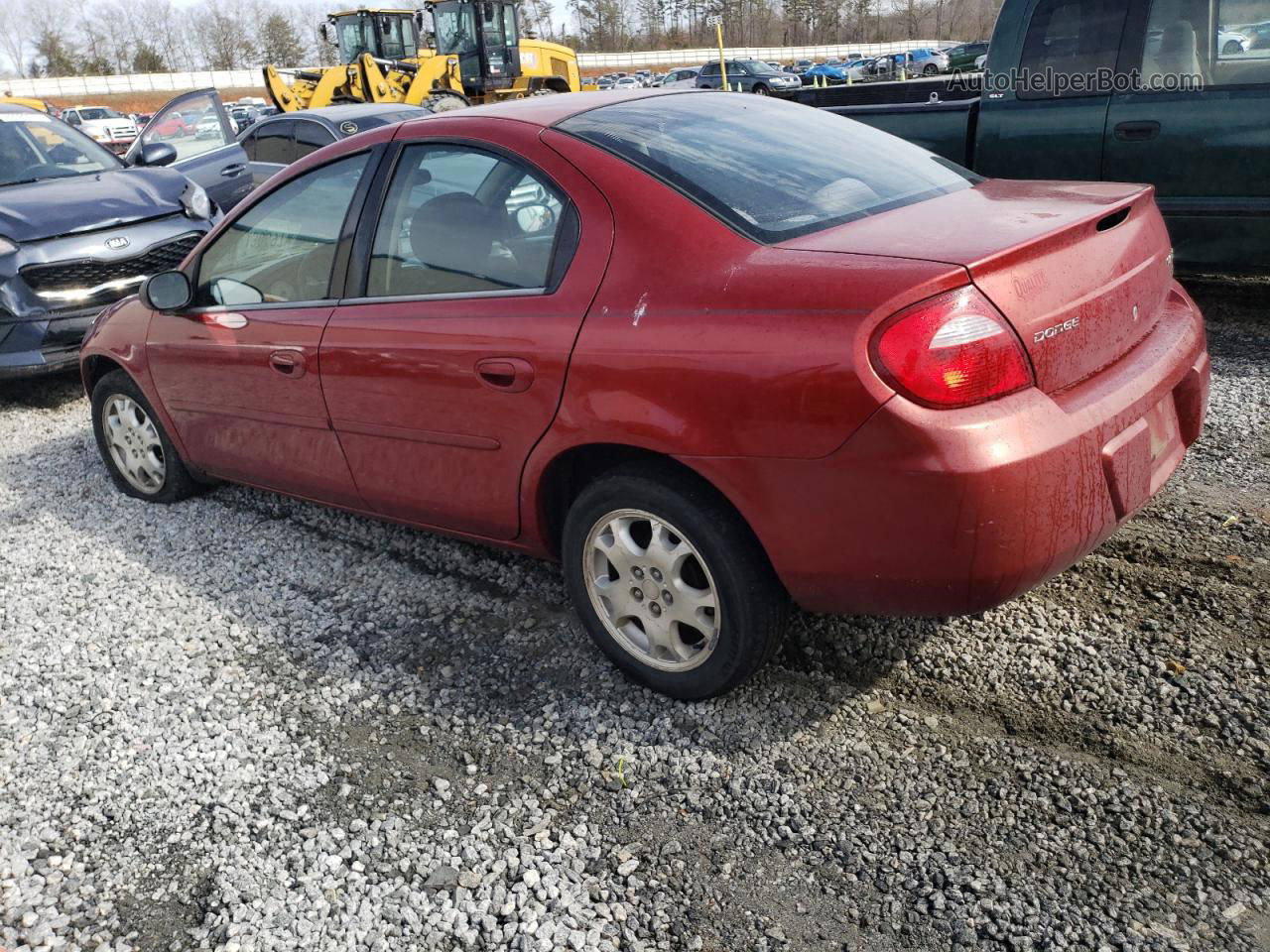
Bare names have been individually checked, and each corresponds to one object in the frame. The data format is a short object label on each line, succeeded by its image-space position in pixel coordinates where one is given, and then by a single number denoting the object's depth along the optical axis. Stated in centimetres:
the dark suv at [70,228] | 644
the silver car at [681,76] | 4560
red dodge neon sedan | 234
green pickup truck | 540
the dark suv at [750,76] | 3894
